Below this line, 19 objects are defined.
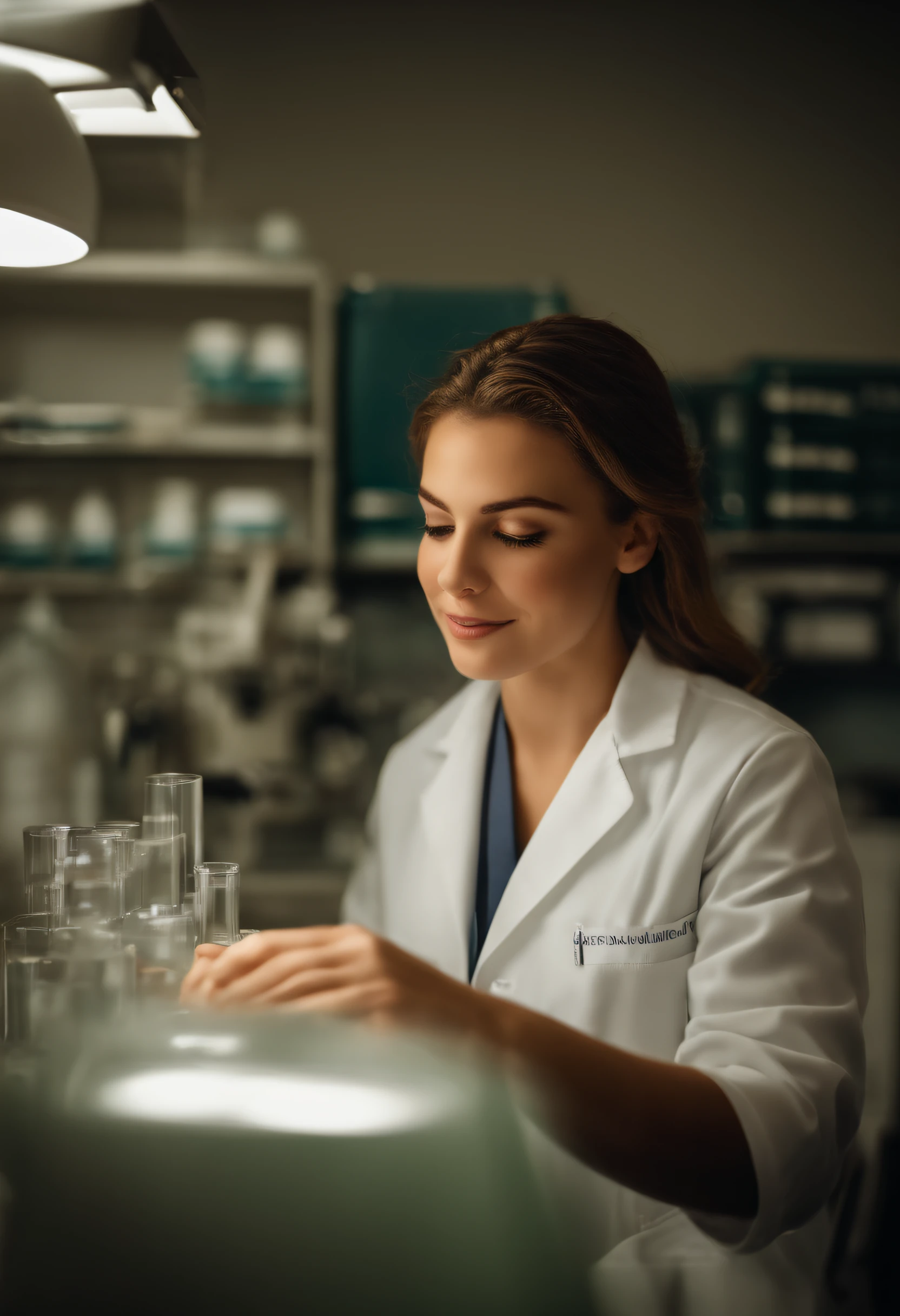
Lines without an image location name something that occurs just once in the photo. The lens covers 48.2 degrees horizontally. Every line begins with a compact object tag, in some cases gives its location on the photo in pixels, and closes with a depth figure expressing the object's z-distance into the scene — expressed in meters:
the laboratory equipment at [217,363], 2.35
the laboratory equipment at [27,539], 2.36
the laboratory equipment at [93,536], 2.36
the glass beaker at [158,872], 0.69
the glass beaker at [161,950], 0.60
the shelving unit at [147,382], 2.38
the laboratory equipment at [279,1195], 0.36
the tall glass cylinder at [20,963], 0.56
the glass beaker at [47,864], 0.66
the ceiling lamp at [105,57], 0.68
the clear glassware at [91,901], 0.64
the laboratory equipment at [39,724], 2.19
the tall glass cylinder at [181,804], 0.70
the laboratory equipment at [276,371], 2.36
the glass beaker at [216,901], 0.67
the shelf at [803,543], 2.50
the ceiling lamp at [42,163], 0.69
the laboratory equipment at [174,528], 2.34
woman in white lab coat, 0.65
